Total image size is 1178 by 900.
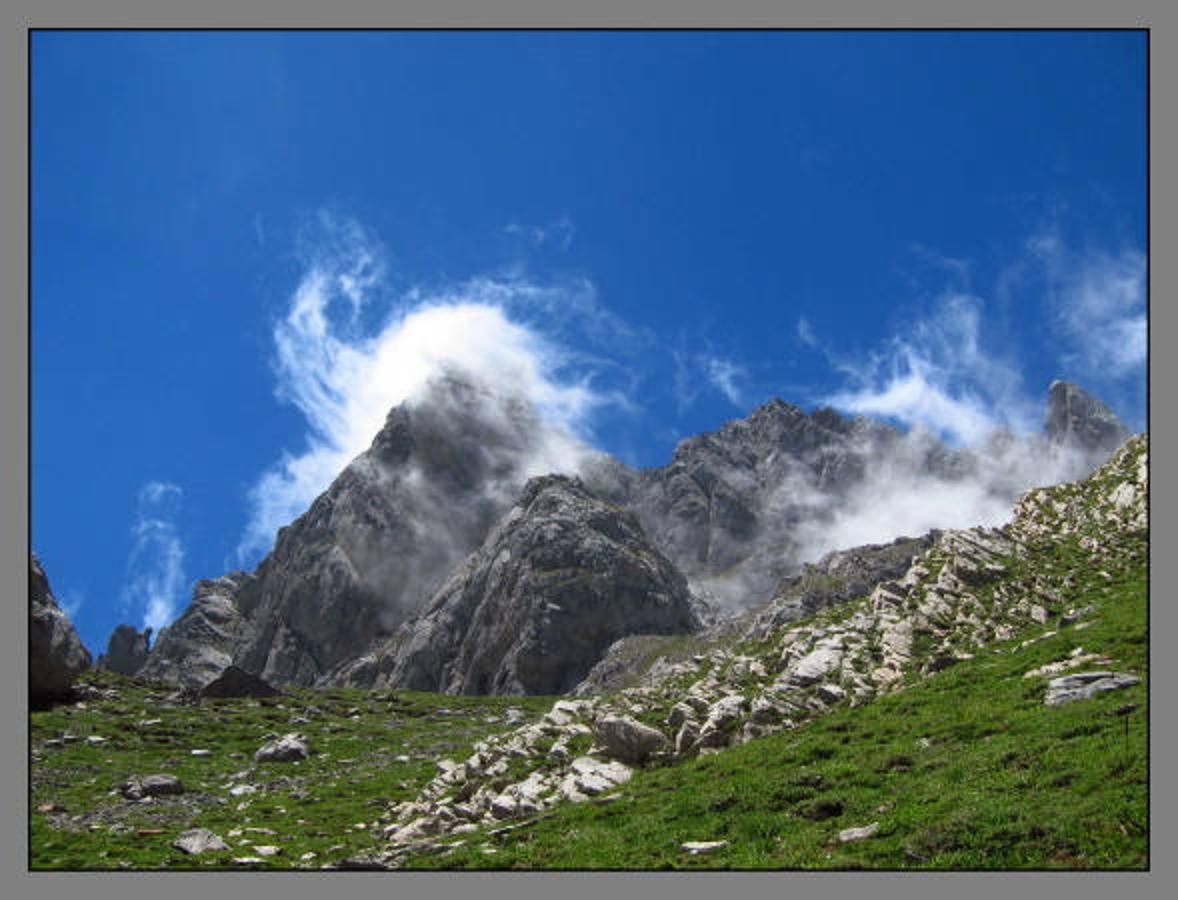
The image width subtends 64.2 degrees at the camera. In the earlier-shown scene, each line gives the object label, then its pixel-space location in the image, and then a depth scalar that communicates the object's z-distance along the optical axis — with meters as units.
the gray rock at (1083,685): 27.59
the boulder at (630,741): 35.75
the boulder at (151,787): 47.72
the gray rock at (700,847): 23.22
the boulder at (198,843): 32.12
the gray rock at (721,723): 35.25
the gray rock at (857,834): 21.80
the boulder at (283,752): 64.62
